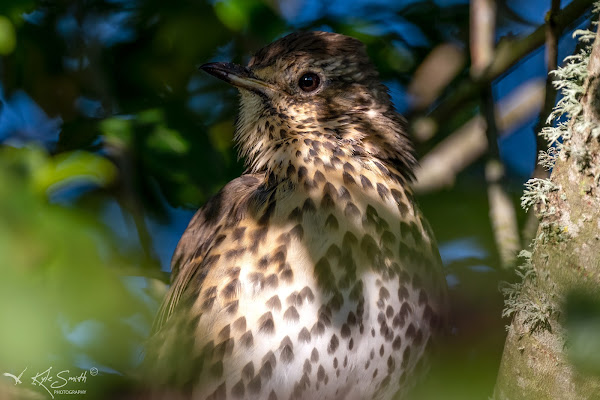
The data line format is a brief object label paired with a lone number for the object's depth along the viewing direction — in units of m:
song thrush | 2.87
